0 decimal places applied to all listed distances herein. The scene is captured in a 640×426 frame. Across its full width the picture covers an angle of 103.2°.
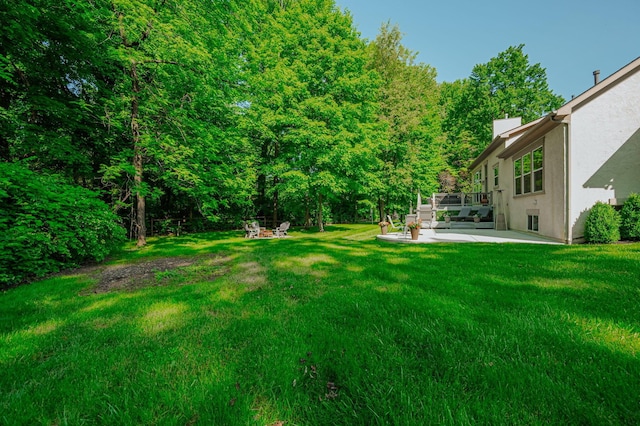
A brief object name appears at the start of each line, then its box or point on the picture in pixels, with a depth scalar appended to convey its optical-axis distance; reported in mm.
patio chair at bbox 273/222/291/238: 15602
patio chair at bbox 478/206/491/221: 15195
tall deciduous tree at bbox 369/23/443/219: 20844
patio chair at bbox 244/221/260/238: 15406
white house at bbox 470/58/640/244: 8125
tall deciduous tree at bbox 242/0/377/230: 15602
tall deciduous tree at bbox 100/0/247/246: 9617
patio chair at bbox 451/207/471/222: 15552
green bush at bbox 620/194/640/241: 7444
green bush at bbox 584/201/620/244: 7539
